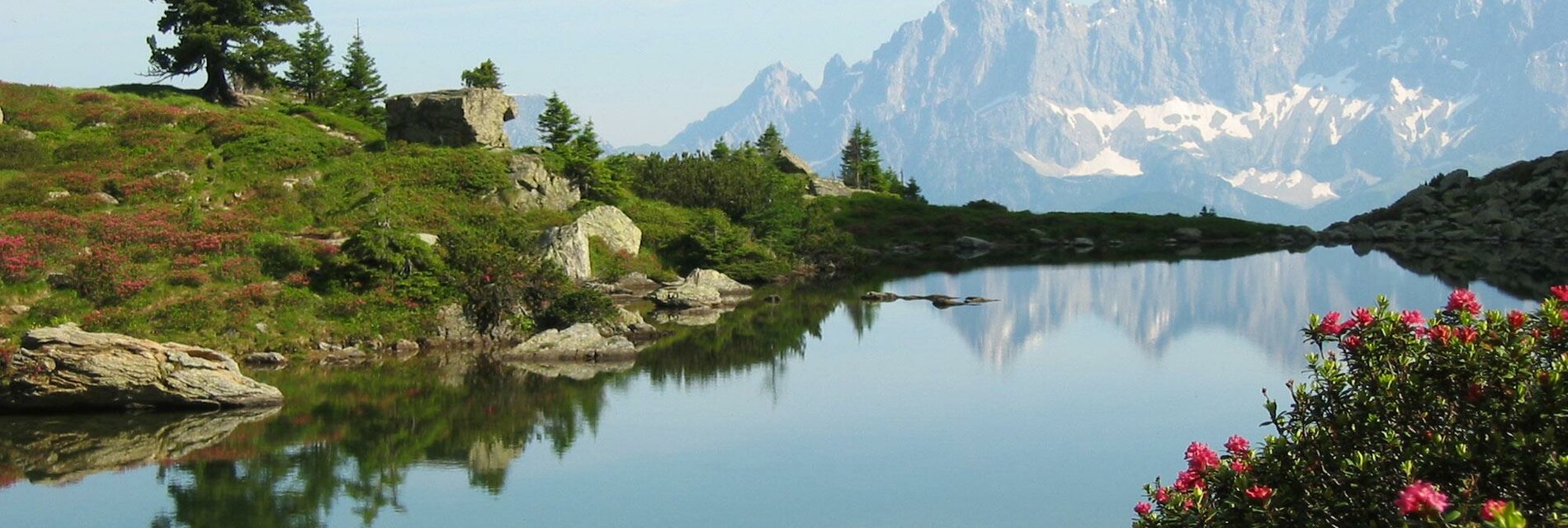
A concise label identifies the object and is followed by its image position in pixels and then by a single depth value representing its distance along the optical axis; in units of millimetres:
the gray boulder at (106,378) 30984
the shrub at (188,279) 40656
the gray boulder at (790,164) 119000
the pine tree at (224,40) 67062
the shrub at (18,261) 39094
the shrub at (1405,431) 10430
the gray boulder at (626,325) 44003
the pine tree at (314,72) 81000
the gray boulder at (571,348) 40094
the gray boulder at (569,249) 53500
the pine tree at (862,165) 127812
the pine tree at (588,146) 68062
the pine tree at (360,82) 80062
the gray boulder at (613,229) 61125
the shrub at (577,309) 43500
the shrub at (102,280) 38938
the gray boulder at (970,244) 97938
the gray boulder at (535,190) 61562
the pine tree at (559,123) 71750
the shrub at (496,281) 43281
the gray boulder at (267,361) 38125
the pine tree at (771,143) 127500
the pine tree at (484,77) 73500
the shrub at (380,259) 43094
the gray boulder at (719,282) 59016
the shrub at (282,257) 43406
